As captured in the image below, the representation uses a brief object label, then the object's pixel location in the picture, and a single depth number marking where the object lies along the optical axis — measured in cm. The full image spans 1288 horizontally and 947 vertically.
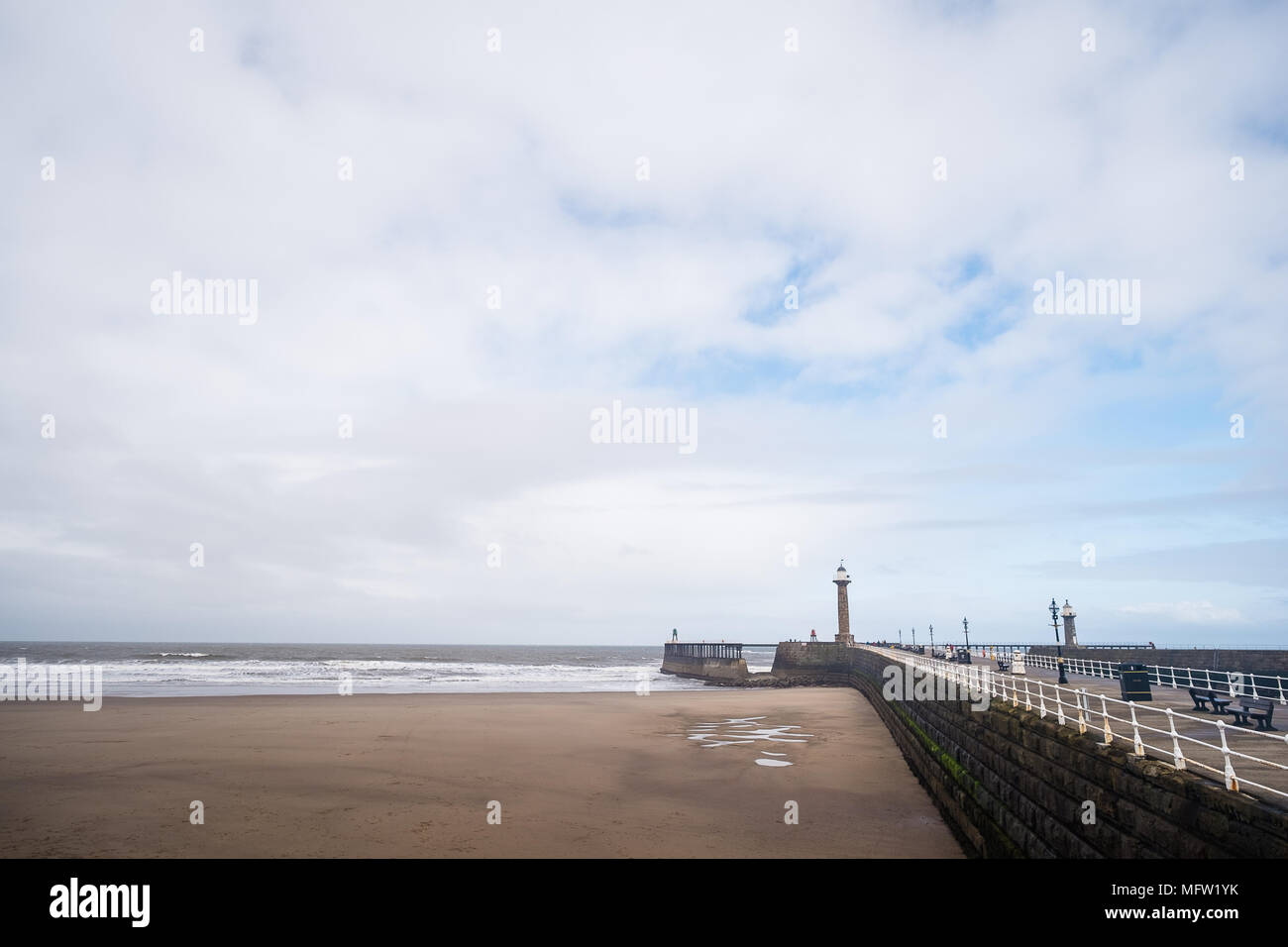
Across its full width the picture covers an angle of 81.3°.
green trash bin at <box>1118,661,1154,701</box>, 1650
